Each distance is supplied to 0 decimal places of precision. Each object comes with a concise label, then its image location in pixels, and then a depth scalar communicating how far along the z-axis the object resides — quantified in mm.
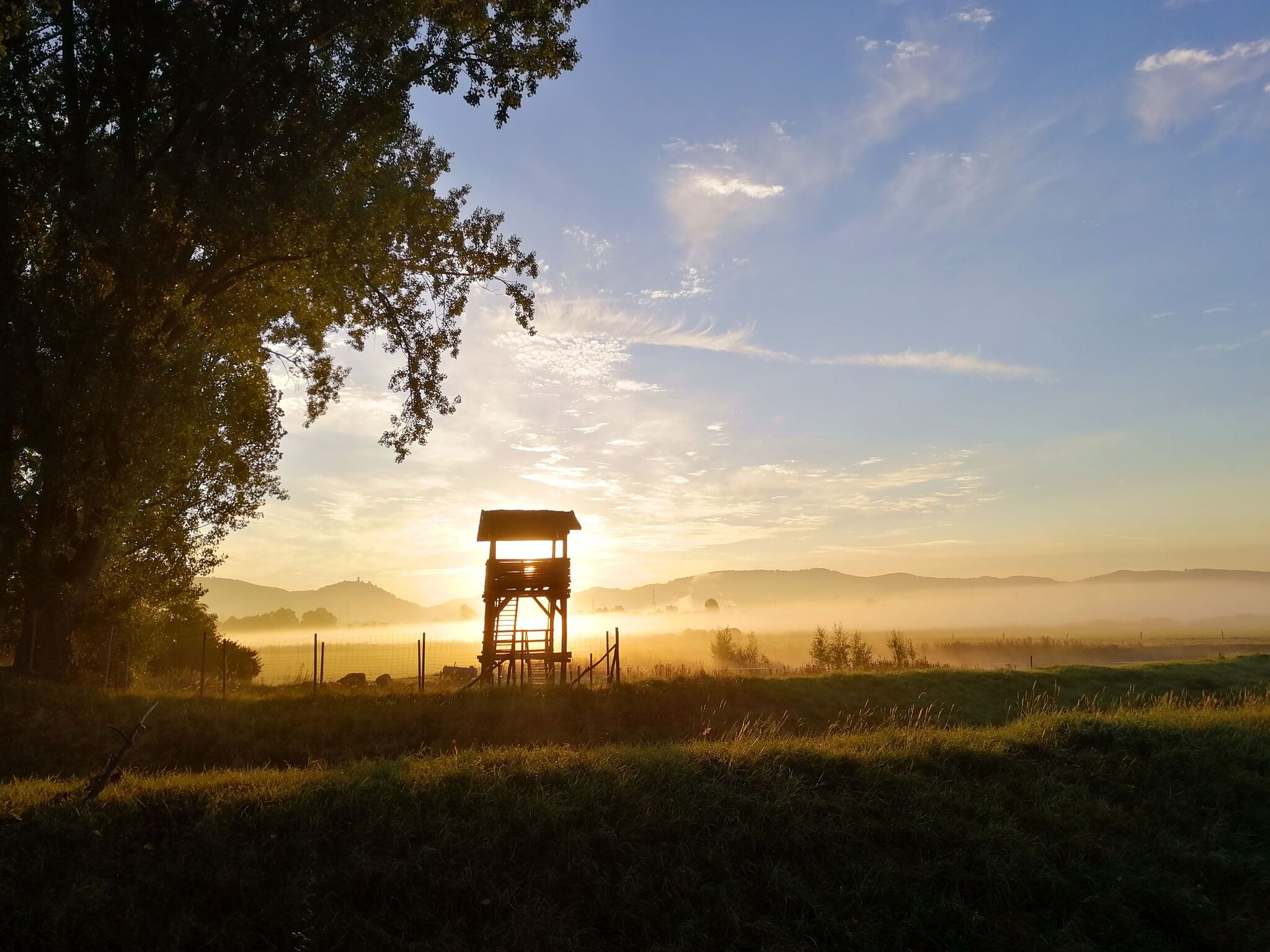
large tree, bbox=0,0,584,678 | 19109
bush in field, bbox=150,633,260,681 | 35906
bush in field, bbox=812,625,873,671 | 45281
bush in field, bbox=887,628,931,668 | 40188
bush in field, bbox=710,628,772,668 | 55375
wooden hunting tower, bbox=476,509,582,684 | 30422
